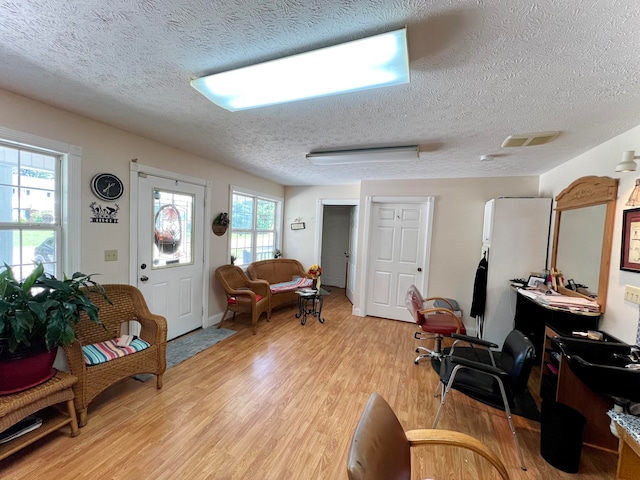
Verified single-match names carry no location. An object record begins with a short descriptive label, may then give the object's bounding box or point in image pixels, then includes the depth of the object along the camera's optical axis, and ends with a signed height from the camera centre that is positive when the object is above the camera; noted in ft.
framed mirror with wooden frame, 6.84 +0.21
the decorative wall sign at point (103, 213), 7.66 +0.16
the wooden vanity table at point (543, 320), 7.03 -2.46
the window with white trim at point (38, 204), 6.24 +0.30
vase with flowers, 14.98 -2.61
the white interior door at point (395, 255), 13.41 -1.17
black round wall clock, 7.64 +0.97
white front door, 9.25 -1.09
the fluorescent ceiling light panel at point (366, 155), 8.68 +2.66
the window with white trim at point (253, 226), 13.79 -0.02
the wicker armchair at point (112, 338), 5.79 -3.28
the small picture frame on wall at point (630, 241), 5.95 +0.07
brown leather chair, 2.68 -2.57
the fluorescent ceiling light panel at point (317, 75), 3.90 +2.69
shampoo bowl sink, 4.73 -2.43
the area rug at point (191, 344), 8.86 -4.69
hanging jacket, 10.86 -2.25
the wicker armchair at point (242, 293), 11.53 -3.11
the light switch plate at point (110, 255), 8.05 -1.15
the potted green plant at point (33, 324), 4.75 -2.07
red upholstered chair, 9.16 -3.25
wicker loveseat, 13.96 -2.93
